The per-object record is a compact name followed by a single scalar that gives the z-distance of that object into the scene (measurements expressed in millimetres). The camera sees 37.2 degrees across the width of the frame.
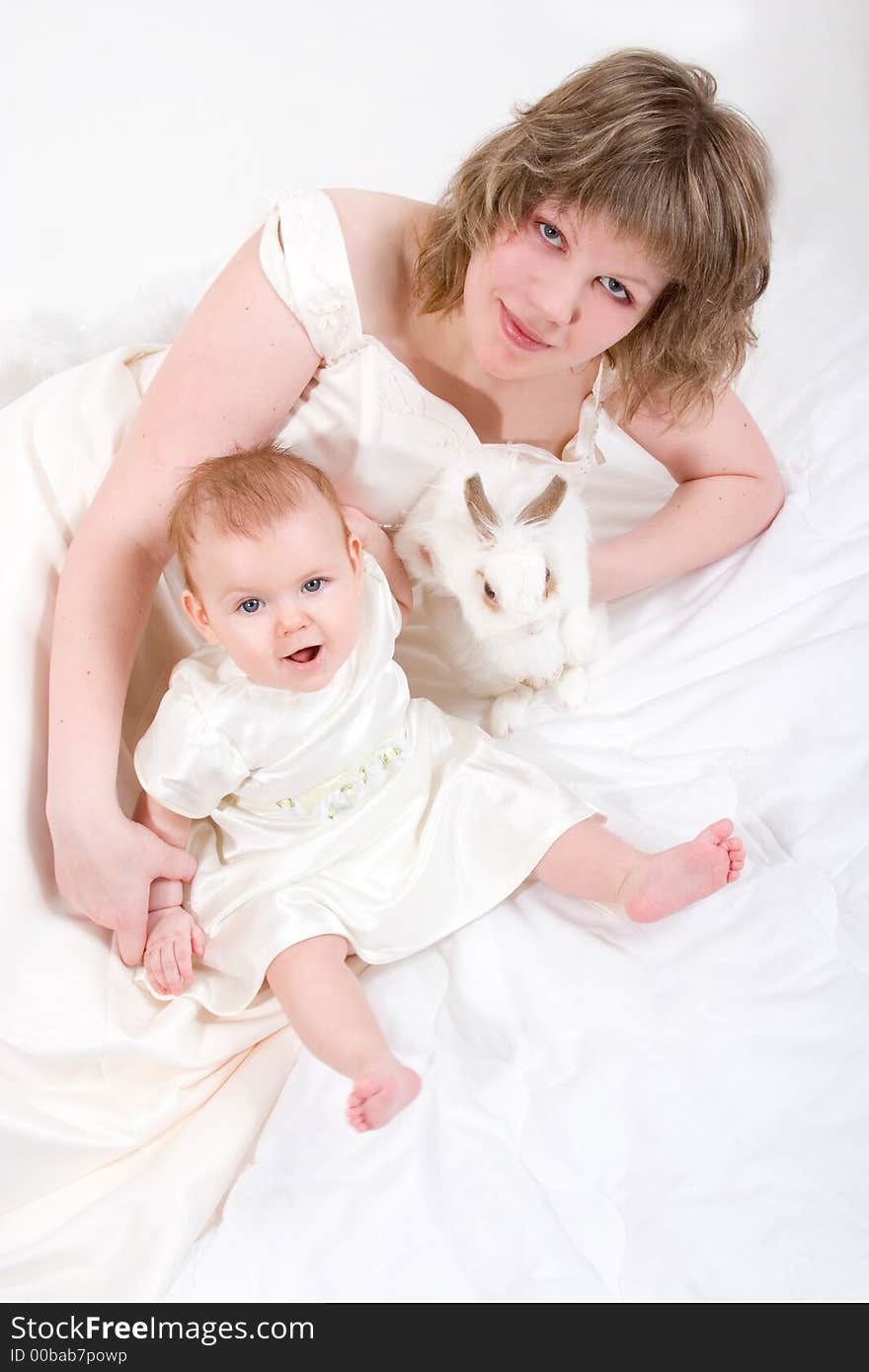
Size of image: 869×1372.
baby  1214
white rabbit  1386
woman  1251
